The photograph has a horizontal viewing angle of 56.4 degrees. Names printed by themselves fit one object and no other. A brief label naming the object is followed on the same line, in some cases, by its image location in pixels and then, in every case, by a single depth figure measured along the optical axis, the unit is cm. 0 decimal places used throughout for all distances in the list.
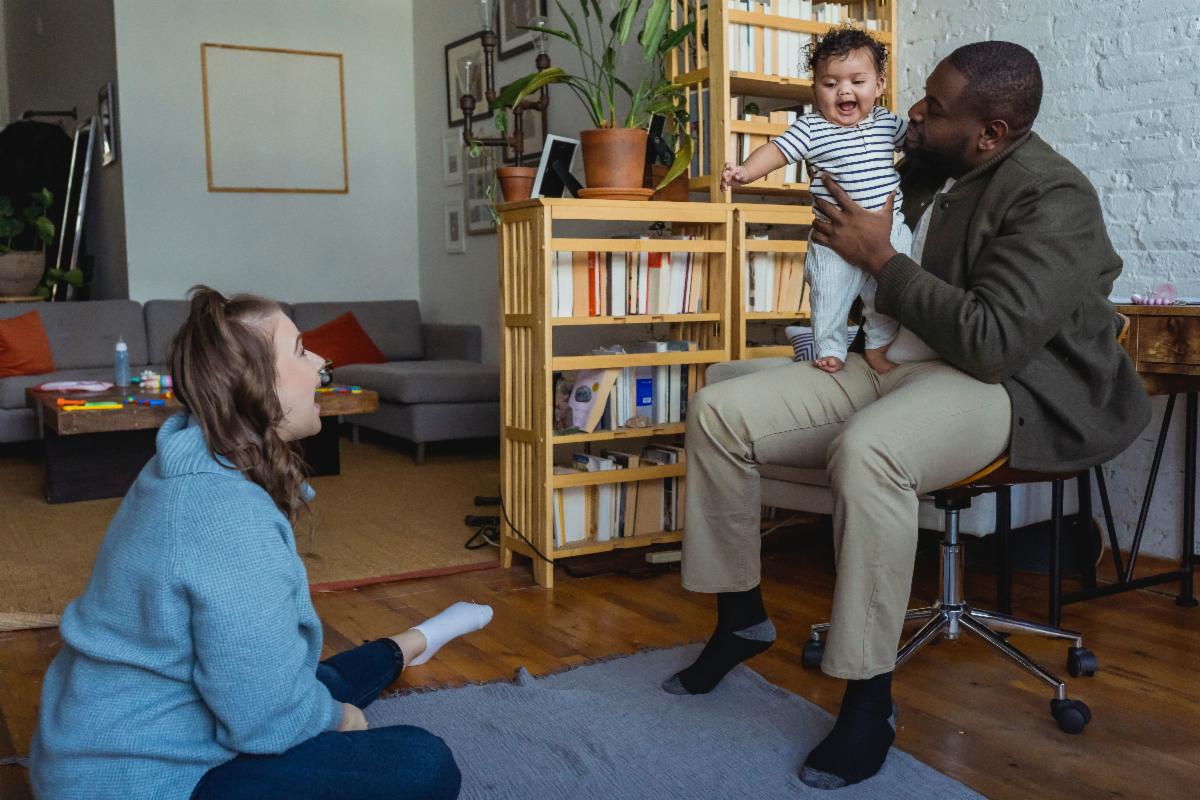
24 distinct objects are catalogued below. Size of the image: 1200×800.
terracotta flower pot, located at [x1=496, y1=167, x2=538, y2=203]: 343
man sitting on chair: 187
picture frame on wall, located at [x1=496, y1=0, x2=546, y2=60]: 546
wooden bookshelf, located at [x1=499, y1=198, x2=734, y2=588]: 309
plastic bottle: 497
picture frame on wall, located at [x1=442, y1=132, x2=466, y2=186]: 654
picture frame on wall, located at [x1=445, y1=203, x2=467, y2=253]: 655
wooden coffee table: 422
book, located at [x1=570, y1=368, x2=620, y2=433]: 321
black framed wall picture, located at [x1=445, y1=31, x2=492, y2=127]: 611
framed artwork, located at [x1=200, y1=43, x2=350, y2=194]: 671
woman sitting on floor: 129
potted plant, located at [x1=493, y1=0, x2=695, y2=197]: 317
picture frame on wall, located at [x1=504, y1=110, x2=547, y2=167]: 546
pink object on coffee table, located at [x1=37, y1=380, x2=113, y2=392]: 475
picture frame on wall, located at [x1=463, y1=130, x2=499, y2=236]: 603
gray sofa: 529
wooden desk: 253
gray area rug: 185
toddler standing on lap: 231
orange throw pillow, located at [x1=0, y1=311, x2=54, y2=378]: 547
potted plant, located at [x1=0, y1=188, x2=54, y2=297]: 683
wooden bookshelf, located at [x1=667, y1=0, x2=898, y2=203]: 346
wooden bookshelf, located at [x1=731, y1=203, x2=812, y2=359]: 336
